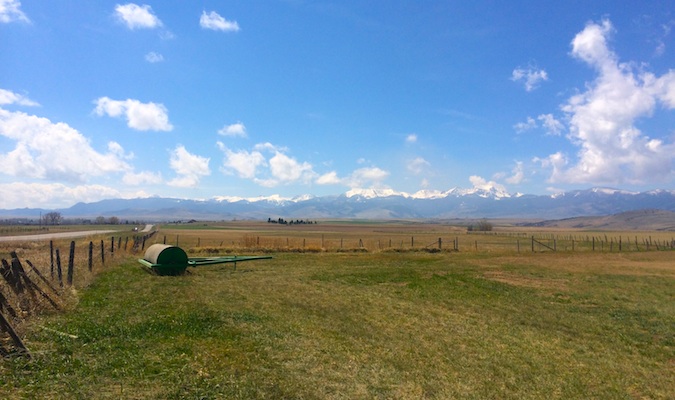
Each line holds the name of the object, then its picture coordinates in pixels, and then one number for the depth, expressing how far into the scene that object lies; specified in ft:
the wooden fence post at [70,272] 50.53
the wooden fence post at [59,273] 47.12
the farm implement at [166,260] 70.18
